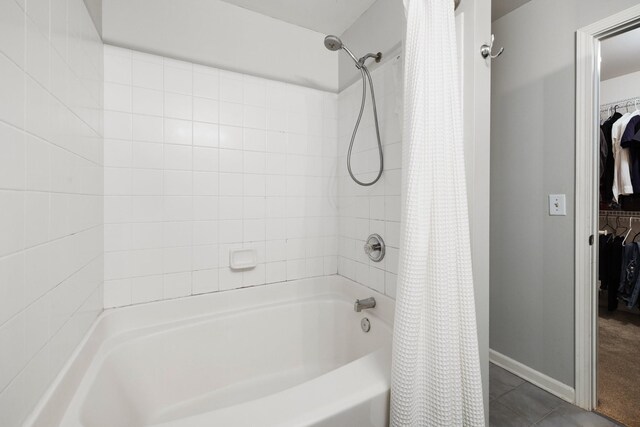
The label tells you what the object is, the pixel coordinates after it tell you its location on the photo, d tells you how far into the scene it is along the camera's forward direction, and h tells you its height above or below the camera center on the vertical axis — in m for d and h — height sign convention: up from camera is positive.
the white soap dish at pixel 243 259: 1.47 -0.26
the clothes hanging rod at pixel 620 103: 2.53 +1.09
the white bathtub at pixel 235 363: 0.74 -0.58
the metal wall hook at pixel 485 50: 0.89 +0.54
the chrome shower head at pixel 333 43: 1.31 +0.84
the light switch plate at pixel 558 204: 1.45 +0.05
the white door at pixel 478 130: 0.88 +0.28
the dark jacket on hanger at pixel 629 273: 2.28 -0.52
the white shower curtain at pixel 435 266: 0.78 -0.16
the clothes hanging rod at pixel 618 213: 2.56 +0.00
